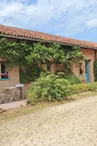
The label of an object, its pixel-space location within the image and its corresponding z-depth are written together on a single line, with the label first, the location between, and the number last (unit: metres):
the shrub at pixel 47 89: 5.82
